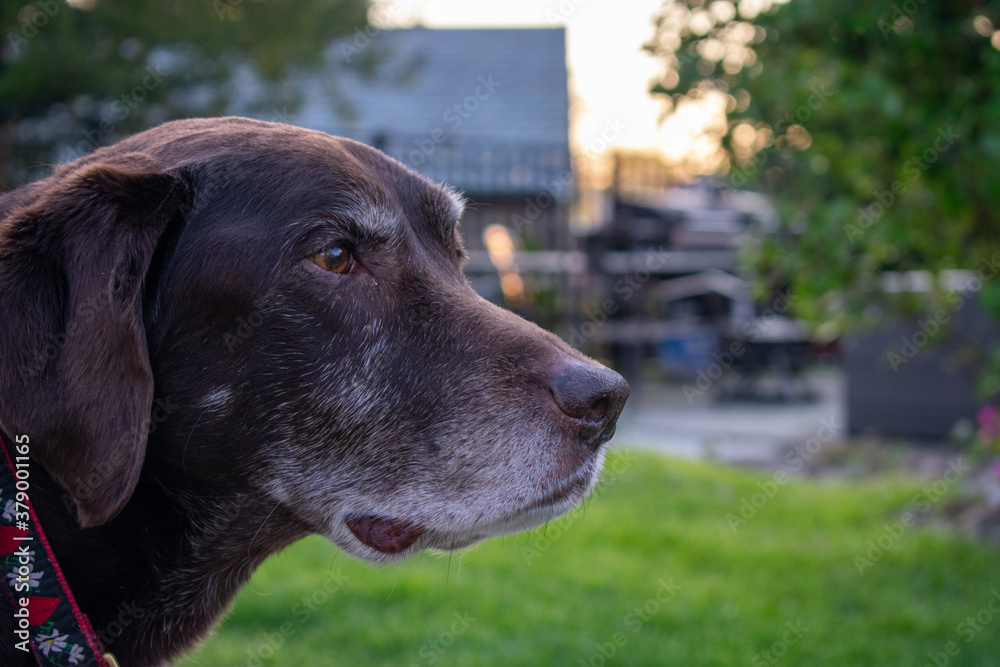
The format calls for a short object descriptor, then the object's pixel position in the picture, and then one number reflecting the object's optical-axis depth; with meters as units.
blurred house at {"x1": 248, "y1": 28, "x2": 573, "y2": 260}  12.94
